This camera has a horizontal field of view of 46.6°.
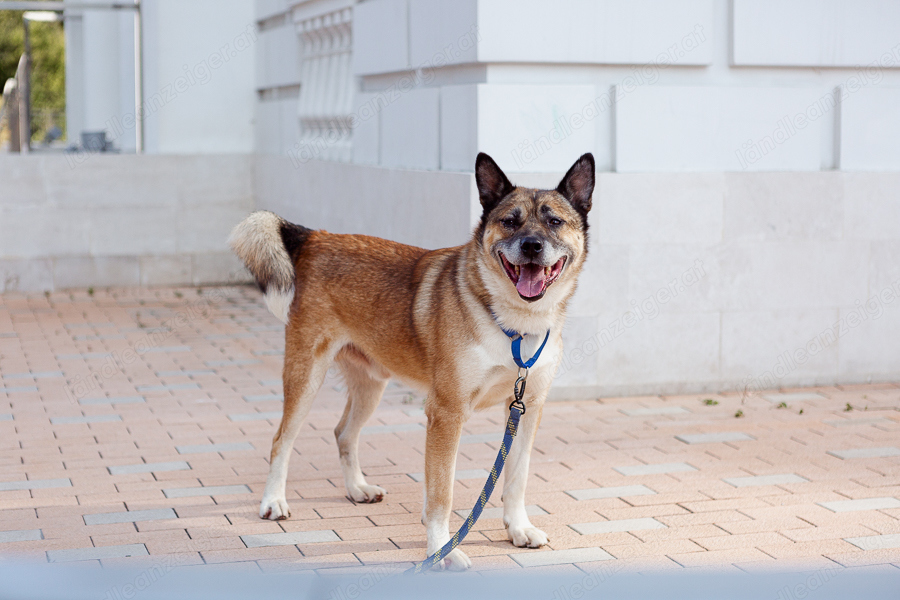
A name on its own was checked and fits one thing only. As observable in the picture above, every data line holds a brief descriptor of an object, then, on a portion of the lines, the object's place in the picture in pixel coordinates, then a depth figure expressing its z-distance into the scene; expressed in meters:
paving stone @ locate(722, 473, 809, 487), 5.32
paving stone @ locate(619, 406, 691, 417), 6.94
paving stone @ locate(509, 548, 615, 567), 4.20
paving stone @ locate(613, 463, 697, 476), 5.54
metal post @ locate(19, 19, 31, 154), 14.05
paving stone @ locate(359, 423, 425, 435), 6.45
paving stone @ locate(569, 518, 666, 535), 4.60
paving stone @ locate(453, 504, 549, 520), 4.84
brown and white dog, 4.15
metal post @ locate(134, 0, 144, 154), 13.27
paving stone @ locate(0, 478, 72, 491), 5.18
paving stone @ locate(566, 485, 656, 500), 5.13
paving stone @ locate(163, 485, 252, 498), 5.12
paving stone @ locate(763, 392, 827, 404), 7.34
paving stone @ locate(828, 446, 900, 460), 5.84
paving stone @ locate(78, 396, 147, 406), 7.18
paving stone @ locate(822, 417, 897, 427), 6.59
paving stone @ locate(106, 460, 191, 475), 5.52
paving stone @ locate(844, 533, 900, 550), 4.33
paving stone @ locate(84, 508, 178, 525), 4.67
